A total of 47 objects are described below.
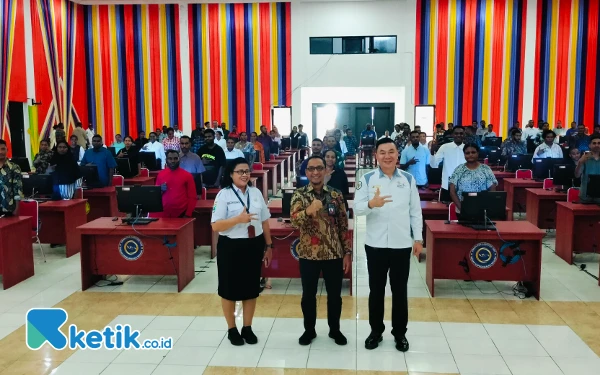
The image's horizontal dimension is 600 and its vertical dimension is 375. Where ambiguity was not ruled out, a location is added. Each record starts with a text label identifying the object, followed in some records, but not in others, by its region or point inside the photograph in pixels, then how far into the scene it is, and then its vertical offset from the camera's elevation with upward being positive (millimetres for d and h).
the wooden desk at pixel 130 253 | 5785 -1272
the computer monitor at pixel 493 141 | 14070 -307
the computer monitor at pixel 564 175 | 7699 -647
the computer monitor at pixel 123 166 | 9992 -594
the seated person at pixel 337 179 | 5402 -471
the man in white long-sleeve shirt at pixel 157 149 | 12688 -374
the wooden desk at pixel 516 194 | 9000 -1072
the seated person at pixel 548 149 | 9367 -350
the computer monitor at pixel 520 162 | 10008 -600
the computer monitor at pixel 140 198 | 5625 -660
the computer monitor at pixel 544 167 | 8591 -601
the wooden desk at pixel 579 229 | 6621 -1215
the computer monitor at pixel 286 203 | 5449 -707
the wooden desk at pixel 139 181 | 9602 -837
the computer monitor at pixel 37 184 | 7324 -657
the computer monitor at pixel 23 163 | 11962 -636
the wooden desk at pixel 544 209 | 7861 -1152
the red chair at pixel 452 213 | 5855 -889
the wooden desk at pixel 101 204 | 8430 -1082
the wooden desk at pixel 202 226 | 7129 -1221
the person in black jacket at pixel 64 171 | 7559 -512
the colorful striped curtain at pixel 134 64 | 19719 +2429
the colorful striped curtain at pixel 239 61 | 19562 +2497
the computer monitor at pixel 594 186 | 6366 -665
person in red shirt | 6270 -645
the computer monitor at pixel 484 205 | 5199 -713
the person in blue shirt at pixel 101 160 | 8617 -422
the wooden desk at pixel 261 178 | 10641 -916
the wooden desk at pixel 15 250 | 5805 -1249
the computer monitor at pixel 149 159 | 11156 -534
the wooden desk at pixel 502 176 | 10023 -847
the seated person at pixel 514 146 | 10888 -344
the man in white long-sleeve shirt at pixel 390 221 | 3934 -648
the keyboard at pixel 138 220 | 5785 -915
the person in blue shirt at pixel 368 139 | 16516 -276
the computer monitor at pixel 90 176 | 8467 -651
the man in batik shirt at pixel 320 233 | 3986 -741
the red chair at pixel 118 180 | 9266 -785
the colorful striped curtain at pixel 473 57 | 18734 +2432
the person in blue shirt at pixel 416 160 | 8273 -452
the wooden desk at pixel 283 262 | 5762 -1349
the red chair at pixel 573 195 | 7000 -840
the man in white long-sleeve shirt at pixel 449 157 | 7176 -361
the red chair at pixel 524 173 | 9469 -753
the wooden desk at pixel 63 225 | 7242 -1206
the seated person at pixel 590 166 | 6738 -465
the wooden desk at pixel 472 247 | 5309 -1205
